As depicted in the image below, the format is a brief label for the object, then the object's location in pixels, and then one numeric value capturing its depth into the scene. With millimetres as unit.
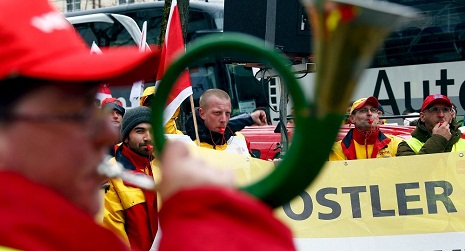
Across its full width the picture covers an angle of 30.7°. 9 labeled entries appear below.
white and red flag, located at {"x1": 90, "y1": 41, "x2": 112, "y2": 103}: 8164
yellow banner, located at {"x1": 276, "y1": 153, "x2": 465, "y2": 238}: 4977
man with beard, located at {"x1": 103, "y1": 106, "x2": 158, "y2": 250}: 4492
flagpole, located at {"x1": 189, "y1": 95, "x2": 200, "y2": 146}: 6501
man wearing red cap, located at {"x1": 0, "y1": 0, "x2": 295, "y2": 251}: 1095
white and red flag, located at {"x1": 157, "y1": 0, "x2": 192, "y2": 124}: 6131
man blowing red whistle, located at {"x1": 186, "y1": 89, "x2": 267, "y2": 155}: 6738
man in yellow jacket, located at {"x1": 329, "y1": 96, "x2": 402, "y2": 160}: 6918
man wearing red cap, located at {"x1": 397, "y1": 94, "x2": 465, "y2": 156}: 6277
